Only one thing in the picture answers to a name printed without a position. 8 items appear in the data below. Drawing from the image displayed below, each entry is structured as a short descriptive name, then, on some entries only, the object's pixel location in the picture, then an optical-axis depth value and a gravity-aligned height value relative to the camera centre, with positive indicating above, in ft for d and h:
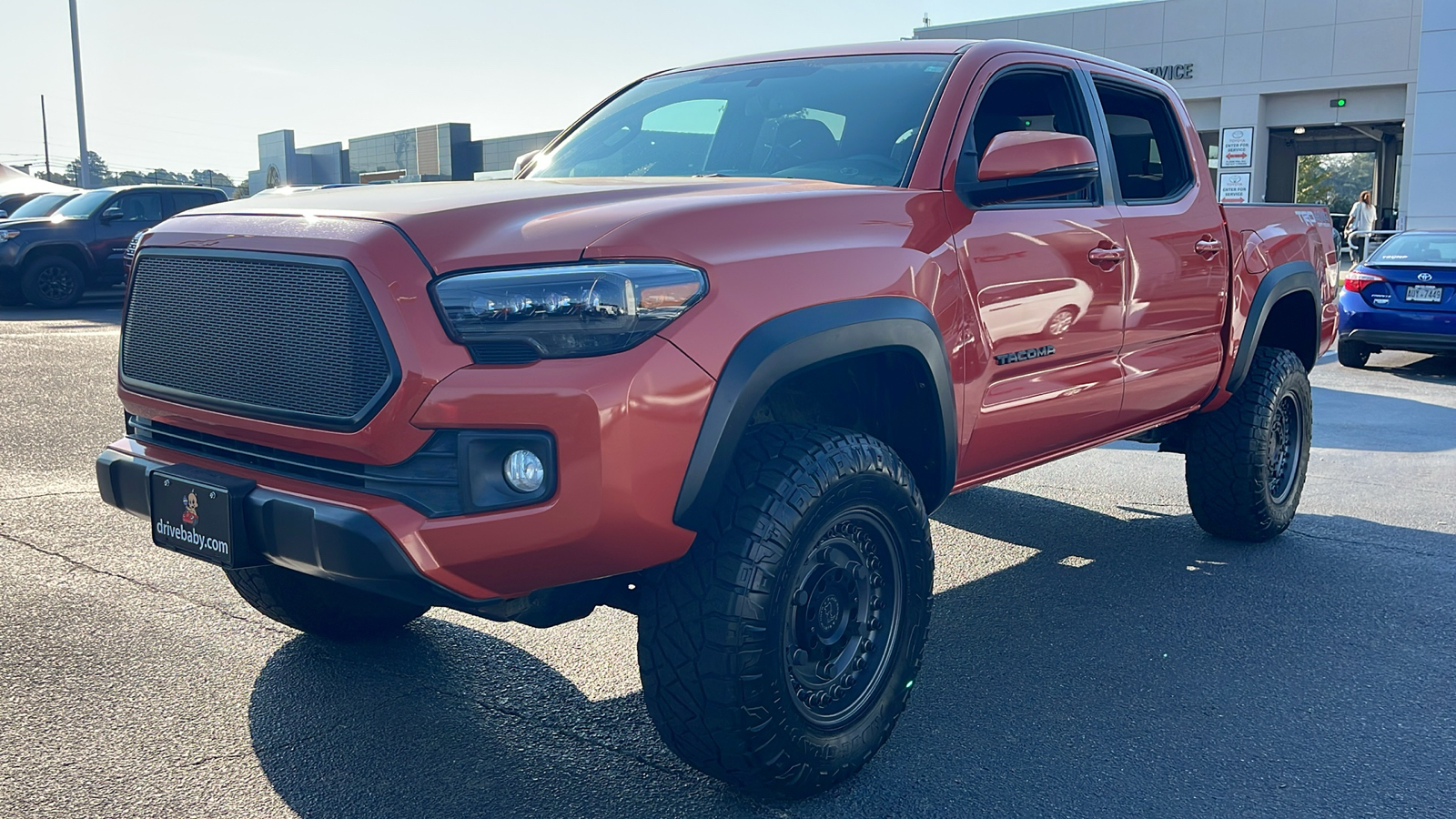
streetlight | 102.01 +8.58
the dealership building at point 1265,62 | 105.81 +13.12
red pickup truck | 8.38 -1.23
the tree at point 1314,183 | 234.99 +5.38
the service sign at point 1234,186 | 107.96 +2.26
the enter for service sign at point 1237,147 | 111.34 +5.66
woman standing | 71.26 -0.31
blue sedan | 37.99 -2.76
